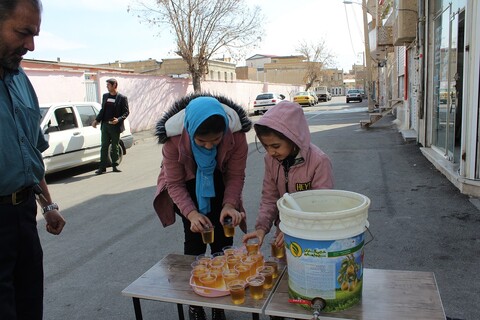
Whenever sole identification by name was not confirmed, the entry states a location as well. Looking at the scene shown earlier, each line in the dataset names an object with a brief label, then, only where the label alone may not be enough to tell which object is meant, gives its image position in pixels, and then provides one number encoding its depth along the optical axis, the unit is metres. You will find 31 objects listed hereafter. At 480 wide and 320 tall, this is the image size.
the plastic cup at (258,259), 2.34
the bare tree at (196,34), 22.14
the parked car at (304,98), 39.78
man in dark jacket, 9.12
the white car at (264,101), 28.05
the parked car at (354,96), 45.59
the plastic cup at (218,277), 2.24
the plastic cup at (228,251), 2.49
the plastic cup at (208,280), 2.22
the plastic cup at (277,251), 2.57
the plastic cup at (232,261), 2.35
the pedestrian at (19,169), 1.93
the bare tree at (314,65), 64.81
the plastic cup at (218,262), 2.38
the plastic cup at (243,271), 2.26
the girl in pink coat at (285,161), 2.37
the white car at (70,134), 8.70
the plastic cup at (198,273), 2.28
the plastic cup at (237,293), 2.09
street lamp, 24.05
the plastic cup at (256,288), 2.12
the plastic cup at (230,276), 2.22
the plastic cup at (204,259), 2.44
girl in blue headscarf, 2.58
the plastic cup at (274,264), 2.35
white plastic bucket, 1.80
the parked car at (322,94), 54.16
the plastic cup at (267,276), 2.22
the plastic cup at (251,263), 2.29
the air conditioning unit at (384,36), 16.31
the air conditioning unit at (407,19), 11.02
